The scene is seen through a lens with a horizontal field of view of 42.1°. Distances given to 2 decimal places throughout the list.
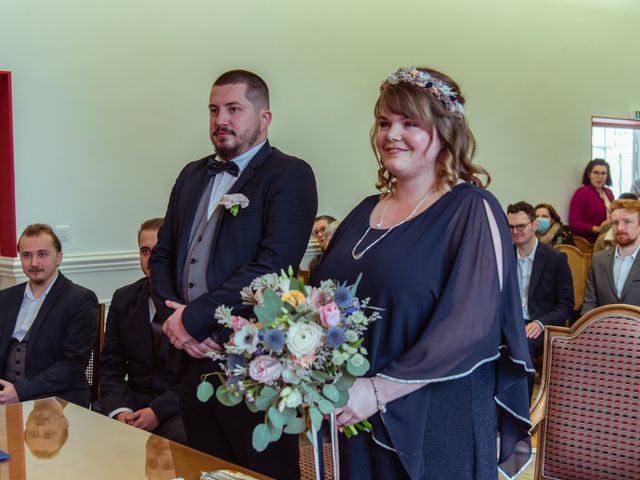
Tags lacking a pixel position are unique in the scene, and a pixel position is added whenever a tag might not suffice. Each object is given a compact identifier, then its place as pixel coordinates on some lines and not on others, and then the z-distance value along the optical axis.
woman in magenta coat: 9.76
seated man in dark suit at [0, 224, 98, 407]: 3.84
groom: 2.60
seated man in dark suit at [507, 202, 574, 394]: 5.41
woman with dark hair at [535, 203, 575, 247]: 7.82
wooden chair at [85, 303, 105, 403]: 3.82
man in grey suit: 5.41
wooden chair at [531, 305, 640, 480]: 2.48
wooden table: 1.91
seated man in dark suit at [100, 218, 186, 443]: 3.48
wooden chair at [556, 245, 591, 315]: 6.55
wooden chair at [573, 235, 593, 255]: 8.99
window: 10.64
